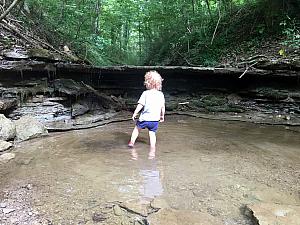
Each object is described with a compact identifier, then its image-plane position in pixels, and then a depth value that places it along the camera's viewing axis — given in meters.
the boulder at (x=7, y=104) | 6.18
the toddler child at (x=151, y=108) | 4.78
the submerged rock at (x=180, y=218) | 2.42
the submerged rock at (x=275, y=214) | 2.28
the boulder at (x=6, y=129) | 5.07
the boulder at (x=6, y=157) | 4.06
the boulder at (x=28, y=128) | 5.38
